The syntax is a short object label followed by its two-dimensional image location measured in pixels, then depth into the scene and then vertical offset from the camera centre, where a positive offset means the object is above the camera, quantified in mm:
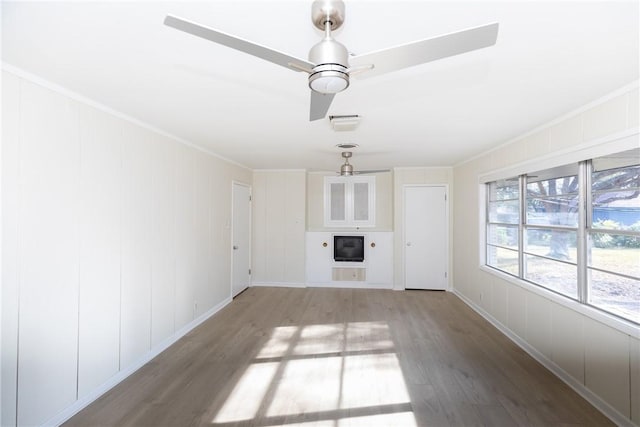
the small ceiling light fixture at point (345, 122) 2703 +901
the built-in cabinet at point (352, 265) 5994 -907
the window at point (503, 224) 3713 -53
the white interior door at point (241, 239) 5246 -354
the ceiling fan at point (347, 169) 4285 +754
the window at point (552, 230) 2746 -92
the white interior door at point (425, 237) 5715 -327
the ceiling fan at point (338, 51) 993 +607
